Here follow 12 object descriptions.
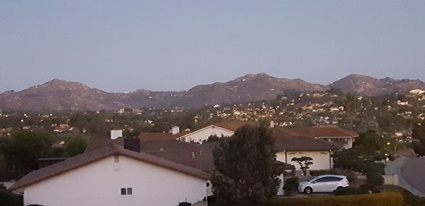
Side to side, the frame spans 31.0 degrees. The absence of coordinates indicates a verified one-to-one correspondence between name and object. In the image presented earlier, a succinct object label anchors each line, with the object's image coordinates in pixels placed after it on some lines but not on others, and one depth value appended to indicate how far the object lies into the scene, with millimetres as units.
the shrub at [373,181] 49031
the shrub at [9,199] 36906
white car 49281
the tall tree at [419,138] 103631
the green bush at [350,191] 42831
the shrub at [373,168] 57231
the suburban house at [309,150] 68500
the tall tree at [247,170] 37062
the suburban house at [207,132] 83875
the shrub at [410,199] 44500
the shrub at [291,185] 48281
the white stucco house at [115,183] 35688
